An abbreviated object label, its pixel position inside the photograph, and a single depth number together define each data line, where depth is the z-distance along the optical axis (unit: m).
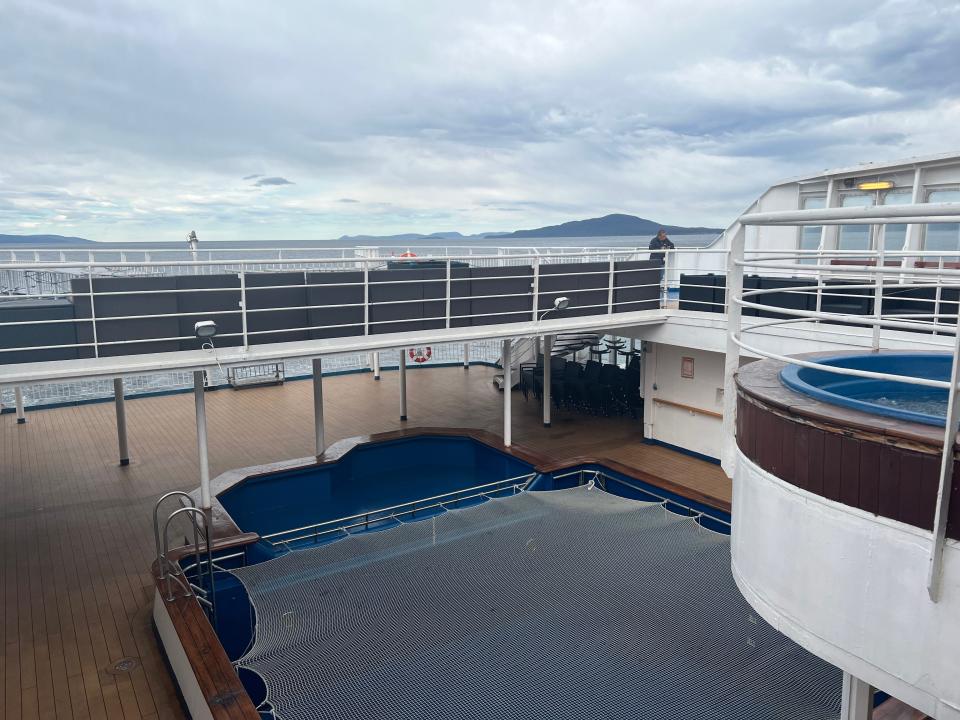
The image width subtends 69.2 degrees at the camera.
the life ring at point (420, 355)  16.58
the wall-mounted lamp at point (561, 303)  9.16
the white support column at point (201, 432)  7.43
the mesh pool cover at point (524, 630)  4.14
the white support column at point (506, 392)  9.75
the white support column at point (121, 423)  9.30
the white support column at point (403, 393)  12.05
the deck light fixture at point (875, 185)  8.95
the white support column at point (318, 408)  9.13
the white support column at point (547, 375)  11.05
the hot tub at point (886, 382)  2.78
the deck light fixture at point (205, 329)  6.77
